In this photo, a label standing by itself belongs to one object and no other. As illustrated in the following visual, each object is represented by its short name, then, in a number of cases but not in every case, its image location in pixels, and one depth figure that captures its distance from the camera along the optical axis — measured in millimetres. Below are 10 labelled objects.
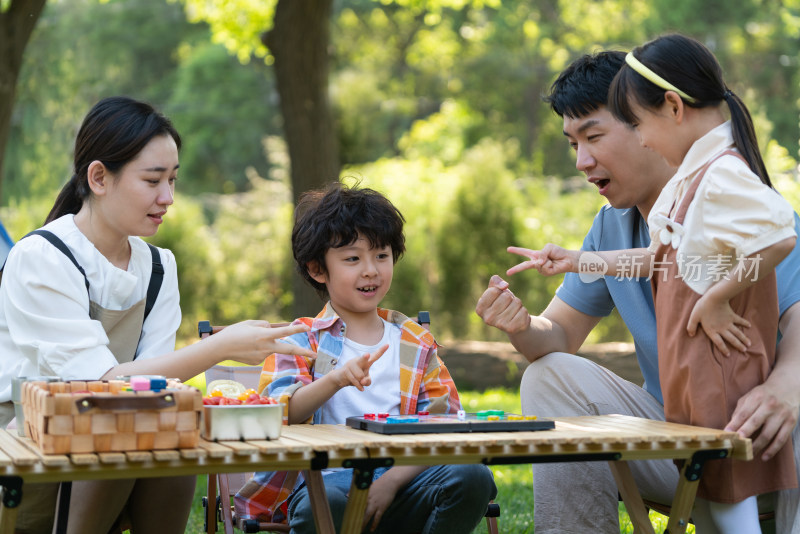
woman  5375
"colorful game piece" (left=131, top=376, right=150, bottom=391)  4334
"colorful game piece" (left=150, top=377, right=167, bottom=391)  4357
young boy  5645
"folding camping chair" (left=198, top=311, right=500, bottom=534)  5853
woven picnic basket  4014
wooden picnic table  3994
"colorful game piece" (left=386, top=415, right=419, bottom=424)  4908
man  5406
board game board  4719
